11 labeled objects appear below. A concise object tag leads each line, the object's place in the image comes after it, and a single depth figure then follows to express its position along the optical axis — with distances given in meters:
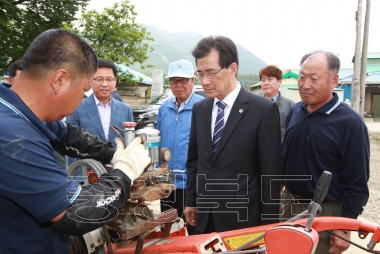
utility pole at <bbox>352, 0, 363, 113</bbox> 10.02
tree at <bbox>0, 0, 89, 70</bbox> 14.54
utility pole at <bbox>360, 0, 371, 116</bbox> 10.38
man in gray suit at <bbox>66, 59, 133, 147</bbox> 3.06
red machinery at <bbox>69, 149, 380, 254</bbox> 1.64
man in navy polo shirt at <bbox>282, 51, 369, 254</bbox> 2.04
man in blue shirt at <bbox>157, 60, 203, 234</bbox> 3.06
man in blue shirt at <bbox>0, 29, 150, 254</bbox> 1.23
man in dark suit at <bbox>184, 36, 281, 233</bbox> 2.11
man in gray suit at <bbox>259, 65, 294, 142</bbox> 4.18
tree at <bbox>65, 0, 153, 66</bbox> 16.14
